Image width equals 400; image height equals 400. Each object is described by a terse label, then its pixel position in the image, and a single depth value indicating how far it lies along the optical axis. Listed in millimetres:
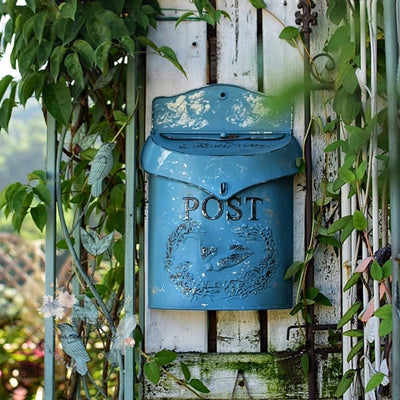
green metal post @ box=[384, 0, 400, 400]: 2029
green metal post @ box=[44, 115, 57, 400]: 3576
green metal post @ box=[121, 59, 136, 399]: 3559
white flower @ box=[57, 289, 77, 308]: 3593
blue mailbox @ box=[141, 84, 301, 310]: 3497
